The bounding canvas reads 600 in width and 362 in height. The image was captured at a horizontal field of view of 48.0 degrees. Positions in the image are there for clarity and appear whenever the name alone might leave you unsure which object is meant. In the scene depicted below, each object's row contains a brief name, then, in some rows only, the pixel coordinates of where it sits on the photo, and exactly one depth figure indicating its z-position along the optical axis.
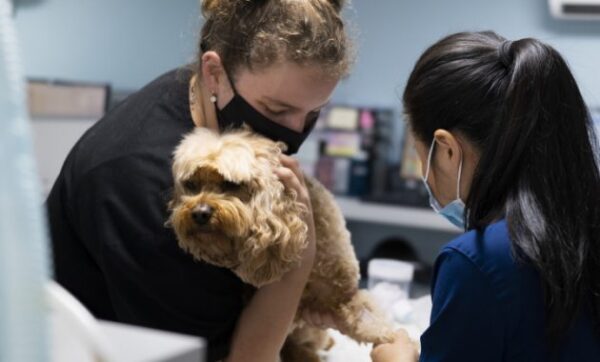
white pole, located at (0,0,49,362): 0.38
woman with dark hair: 0.99
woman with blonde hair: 1.16
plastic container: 1.89
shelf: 3.59
